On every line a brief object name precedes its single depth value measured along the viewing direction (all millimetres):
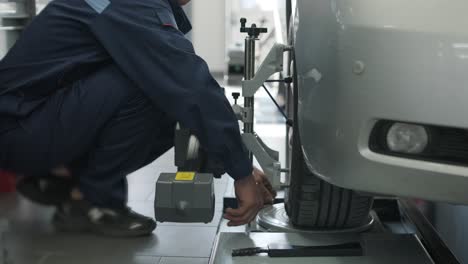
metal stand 1621
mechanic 726
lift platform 1488
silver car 969
